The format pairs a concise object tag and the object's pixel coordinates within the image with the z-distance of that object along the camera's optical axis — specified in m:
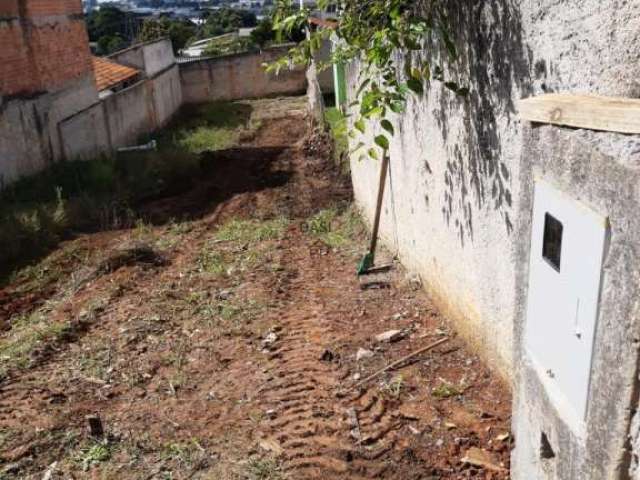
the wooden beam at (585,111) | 1.82
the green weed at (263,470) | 3.68
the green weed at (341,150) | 11.30
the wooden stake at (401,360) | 4.60
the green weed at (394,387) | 4.36
